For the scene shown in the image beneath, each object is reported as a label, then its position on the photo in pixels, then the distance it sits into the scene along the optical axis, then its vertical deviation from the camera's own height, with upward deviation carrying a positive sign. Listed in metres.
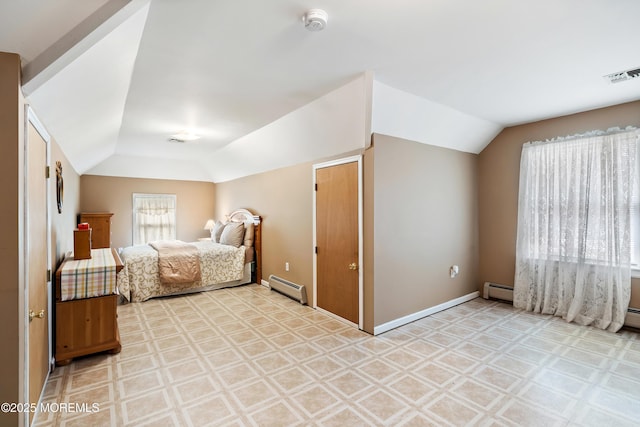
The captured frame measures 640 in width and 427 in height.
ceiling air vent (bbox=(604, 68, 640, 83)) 2.55 +1.19
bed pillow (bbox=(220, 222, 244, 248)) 5.39 -0.39
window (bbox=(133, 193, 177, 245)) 6.77 -0.07
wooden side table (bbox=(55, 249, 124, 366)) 2.55 -0.99
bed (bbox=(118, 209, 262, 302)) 4.34 -0.83
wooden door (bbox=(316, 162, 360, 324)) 3.44 -0.34
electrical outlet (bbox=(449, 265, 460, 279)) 4.11 -0.81
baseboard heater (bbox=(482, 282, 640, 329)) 4.23 -1.16
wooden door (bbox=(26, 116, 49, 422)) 1.79 -0.30
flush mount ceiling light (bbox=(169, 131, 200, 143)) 4.47 +1.19
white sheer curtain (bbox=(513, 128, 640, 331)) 3.28 -0.20
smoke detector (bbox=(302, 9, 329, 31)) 1.71 +1.14
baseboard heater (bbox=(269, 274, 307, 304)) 4.20 -1.13
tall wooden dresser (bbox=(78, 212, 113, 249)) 5.32 -0.23
